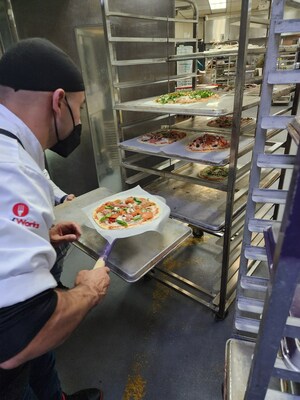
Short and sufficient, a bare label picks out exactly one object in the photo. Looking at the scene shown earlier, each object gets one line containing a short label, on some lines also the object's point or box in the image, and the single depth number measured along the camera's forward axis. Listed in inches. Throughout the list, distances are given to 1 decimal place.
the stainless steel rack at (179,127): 59.1
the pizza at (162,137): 85.6
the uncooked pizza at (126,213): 55.3
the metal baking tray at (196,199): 73.5
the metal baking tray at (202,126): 78.1
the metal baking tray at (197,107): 57.3
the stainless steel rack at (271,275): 17.2
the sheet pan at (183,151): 65.7
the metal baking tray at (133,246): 48.8
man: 27.3
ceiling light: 321.0
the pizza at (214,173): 86.5
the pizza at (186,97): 78.7
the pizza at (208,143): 75.2
